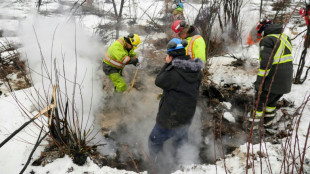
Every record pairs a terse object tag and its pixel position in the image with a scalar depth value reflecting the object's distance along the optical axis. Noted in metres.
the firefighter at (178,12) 6.65
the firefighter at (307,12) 3.39
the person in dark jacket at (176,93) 2.43
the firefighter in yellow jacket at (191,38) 3.31
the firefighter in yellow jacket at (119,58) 3.74
